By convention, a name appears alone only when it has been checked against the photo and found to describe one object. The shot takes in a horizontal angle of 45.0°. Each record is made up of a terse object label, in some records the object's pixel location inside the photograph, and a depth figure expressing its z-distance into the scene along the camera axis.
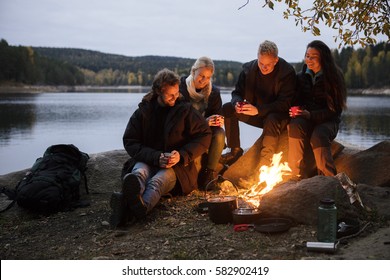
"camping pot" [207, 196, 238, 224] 4.58
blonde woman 5.70
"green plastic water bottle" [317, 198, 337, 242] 3.87
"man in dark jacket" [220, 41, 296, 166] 5.86
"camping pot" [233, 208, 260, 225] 4.47
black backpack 5.31
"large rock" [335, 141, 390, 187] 5.69
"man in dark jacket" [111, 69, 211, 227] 5.09
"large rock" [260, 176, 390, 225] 4.37
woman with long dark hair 5.63
